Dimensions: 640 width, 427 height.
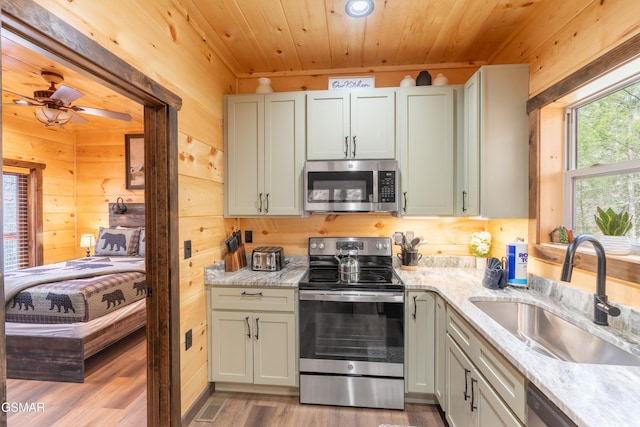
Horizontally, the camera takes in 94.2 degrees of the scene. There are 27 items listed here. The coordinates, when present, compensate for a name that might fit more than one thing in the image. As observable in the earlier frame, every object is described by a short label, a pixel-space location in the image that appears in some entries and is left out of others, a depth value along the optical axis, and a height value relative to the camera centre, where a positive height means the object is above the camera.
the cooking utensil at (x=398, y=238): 2.48 -0.22
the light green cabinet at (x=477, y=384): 1.09 -0.75
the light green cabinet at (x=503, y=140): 1.99 +0.49
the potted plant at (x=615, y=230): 1.40 -0.08
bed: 2.43 -0.94
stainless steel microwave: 2.25 +0.20
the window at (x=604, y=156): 1.44 +0.31
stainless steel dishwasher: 0.84 -0.60
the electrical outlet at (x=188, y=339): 1.91 -0.83
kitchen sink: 1.22 -0.60
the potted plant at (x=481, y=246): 2.39 -0.27
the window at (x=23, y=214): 4.15 -0.04
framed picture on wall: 4.66 +0.82
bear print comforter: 2.47 -0.72
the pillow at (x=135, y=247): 4.30 -0.51
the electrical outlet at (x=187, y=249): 1.91 -0.24
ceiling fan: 2.68 +1.03
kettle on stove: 2.18 -0.43
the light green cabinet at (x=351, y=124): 2.31 +0.69
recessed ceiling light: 1.77 +1.25
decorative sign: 2.39 +1.05
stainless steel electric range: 2.02 -0.90
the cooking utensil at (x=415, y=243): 2.39 -0.25
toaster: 2.39 -0.39
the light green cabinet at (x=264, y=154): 2.39 +0.48
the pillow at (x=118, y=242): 4.31 -0.44
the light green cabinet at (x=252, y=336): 2.11 -0.90
